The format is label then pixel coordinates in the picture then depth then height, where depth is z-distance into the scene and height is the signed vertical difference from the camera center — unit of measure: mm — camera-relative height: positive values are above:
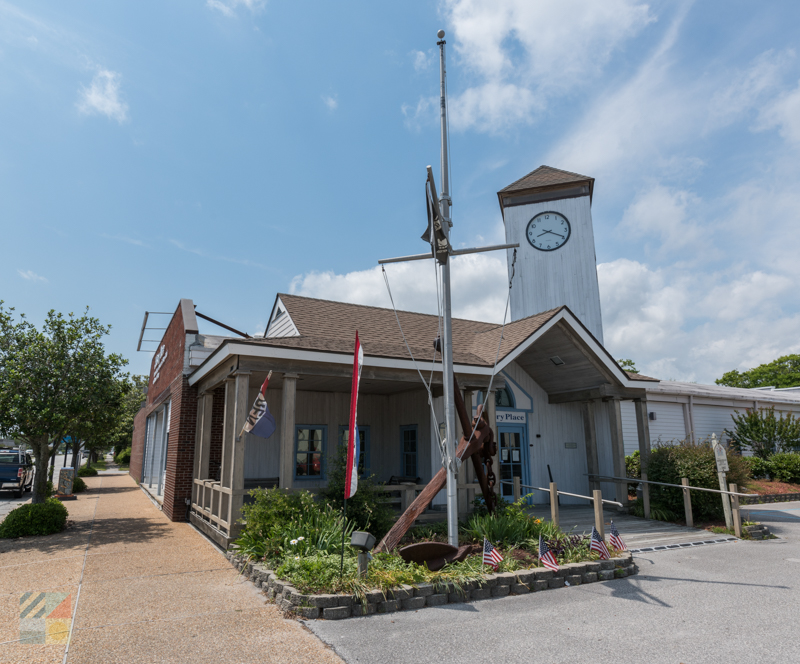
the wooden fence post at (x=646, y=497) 12086 -1422
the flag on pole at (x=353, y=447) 6016 -114
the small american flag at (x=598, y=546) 7605 -1560
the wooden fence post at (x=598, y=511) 8250 -1182
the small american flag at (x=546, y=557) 7109 -1623
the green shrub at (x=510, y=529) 8235 -1443
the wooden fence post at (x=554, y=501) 8883 -1097
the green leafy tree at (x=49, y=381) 10727 +1194
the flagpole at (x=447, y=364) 7484 +1024
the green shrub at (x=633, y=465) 15945 -927
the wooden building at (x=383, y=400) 10062 +881
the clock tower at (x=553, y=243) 23281 +8480
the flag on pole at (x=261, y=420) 8547 +281
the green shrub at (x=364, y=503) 8625 -1069
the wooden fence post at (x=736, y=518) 10250 -1618
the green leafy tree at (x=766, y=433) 19984 -43
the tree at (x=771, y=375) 59125 +6476
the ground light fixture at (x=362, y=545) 6051 -1199
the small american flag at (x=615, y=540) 8023 -1564
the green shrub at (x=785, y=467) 18250 -1180
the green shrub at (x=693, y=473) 11703 -881
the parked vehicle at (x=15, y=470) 18922 -1042
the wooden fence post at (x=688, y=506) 11272 -1514
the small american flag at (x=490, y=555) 6914 -1538
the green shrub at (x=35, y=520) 10211 -1525
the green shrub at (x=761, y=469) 18922 -1289
